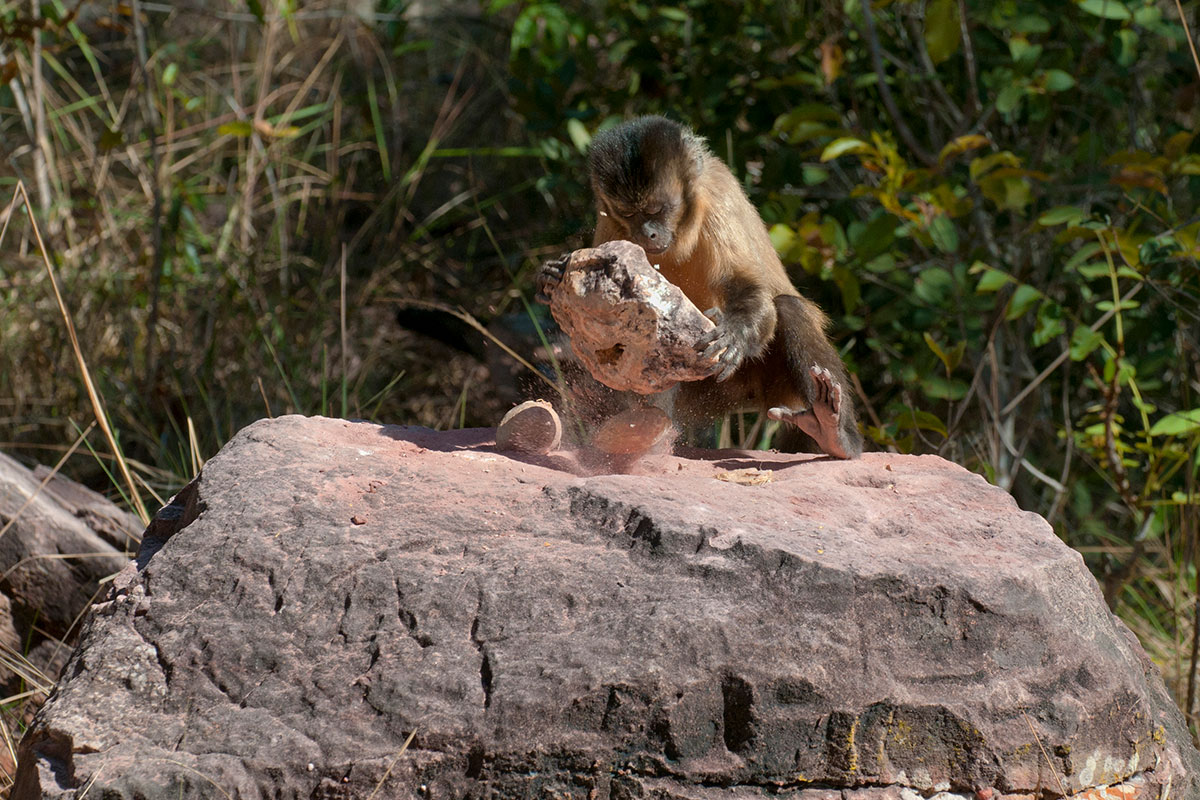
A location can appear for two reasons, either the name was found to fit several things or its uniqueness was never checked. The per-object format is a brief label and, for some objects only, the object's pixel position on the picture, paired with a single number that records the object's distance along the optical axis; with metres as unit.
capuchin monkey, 6.77
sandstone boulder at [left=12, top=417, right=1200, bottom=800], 4.09
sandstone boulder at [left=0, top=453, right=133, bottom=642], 7.03
